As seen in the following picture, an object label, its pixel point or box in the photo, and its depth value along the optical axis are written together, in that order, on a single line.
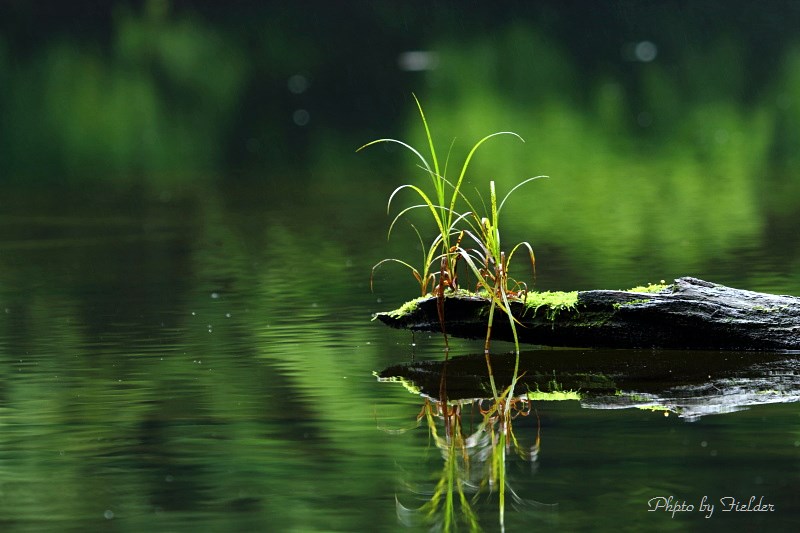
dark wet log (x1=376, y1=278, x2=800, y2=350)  16.62
